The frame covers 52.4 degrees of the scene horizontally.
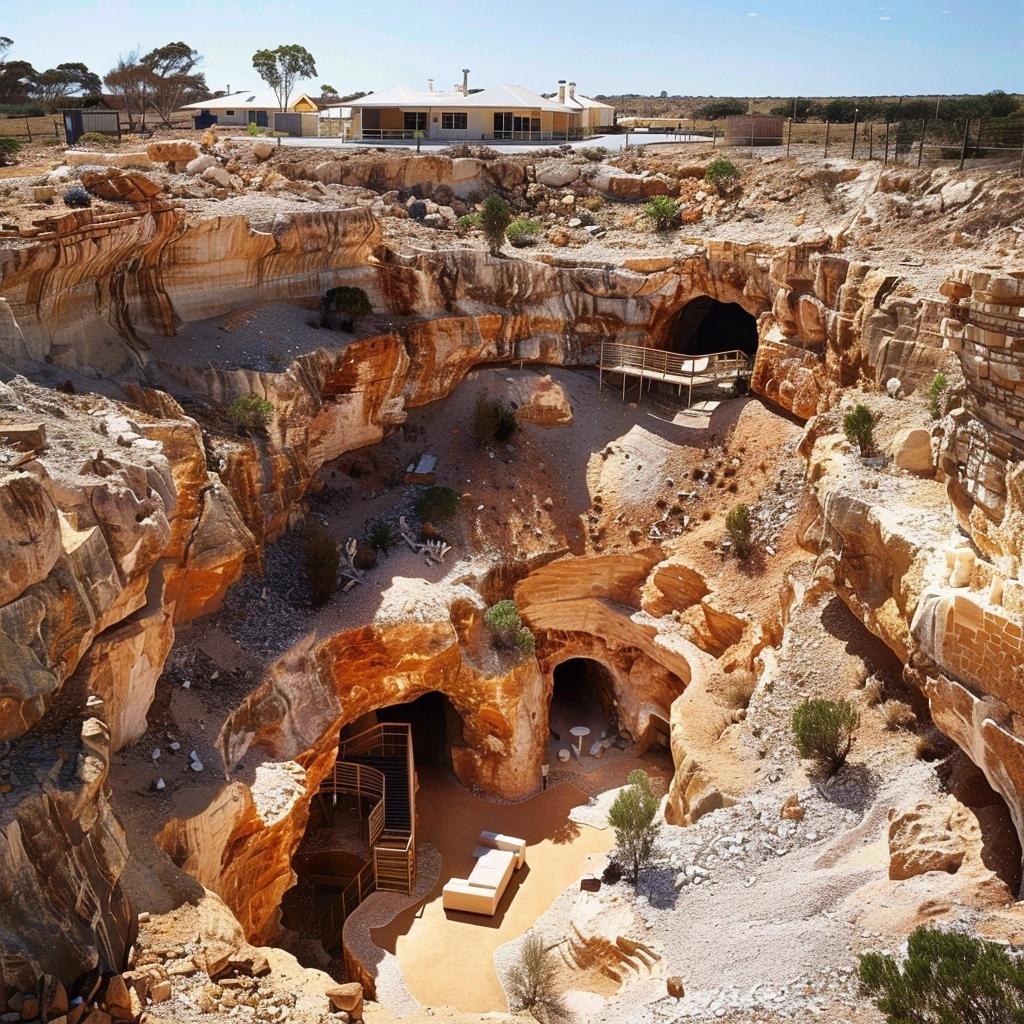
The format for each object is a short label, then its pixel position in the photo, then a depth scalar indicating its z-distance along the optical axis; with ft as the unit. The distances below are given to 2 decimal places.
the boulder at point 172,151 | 122.11
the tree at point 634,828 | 62.85
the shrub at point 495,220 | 110.42
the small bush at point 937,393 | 75.82
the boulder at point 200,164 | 119.75
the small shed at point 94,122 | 144.36
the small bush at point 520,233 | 126.21
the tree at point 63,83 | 193.06
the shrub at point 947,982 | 37.52
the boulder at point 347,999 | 50.57
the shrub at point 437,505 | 95.91
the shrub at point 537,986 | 59.47
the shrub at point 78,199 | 82.33
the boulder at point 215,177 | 115.96
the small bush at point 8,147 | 127.56
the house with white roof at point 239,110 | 185.58
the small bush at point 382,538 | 91.85
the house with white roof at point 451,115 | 168.35
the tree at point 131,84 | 179.93
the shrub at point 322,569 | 82.89
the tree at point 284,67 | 189.78
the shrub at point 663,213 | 130.62
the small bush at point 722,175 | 134.62
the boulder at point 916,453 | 72.33
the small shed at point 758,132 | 156.97
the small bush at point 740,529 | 92.99
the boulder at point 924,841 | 50.31
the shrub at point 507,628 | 88.74
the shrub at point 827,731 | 62.64
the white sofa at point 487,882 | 76.28
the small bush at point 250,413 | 82.02
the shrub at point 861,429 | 76.28
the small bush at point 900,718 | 62.85
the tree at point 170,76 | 184.65
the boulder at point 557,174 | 146.30
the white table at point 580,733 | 99.19
